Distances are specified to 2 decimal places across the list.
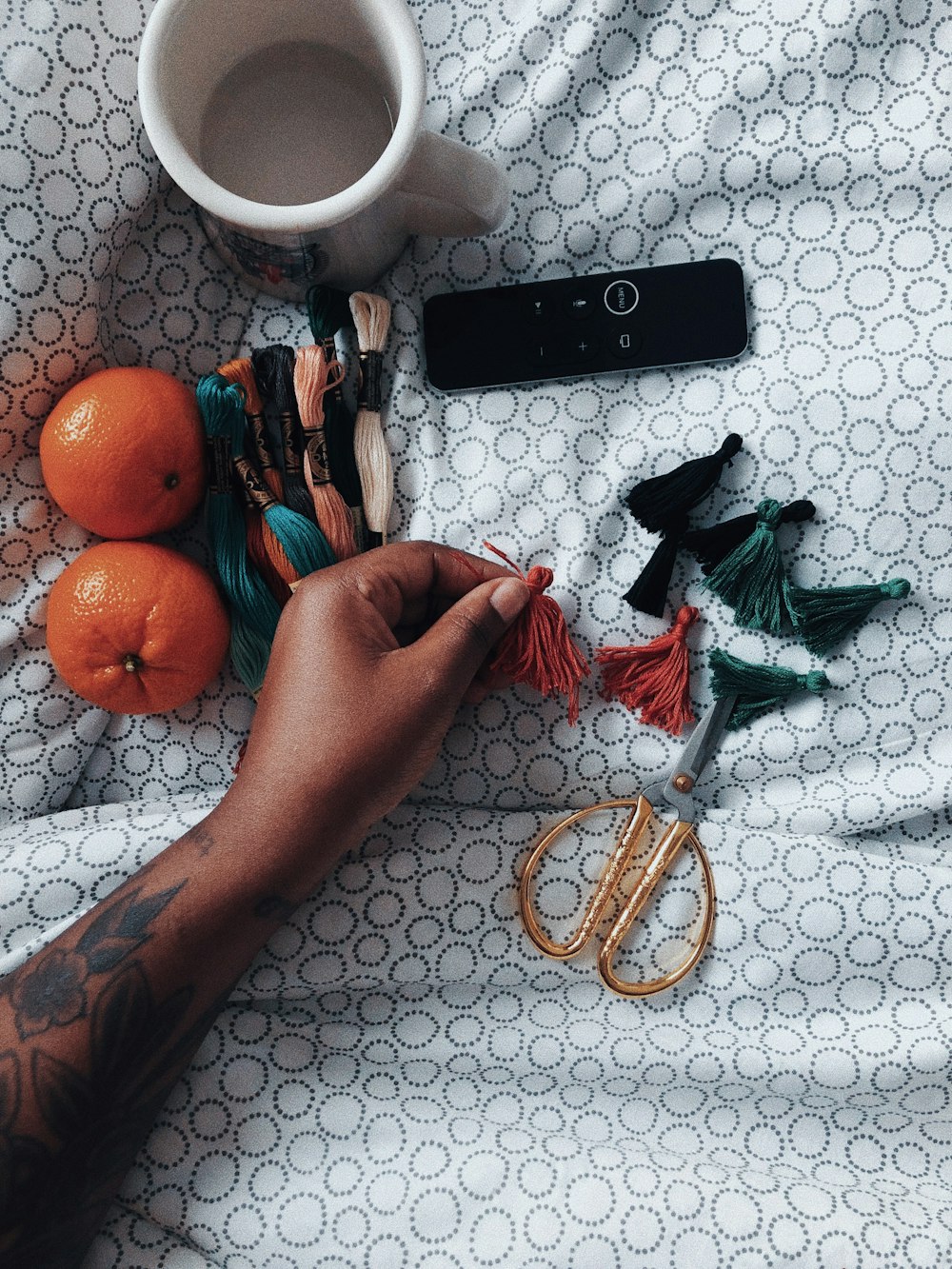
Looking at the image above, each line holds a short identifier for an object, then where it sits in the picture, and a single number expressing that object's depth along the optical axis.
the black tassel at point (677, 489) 0.76
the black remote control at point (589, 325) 0.77
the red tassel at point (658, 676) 0.77
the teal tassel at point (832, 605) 0.76
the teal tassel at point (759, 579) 0.75
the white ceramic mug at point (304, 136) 0.65
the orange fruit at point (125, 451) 0.69
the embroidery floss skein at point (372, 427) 0.77
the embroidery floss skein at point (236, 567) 0.75
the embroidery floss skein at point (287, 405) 0.76
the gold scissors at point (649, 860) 0.76
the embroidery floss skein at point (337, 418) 0.76
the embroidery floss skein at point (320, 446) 0.74
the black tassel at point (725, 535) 0.76
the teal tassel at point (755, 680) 0.76
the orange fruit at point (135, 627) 0.70
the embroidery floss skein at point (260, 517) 0.76
